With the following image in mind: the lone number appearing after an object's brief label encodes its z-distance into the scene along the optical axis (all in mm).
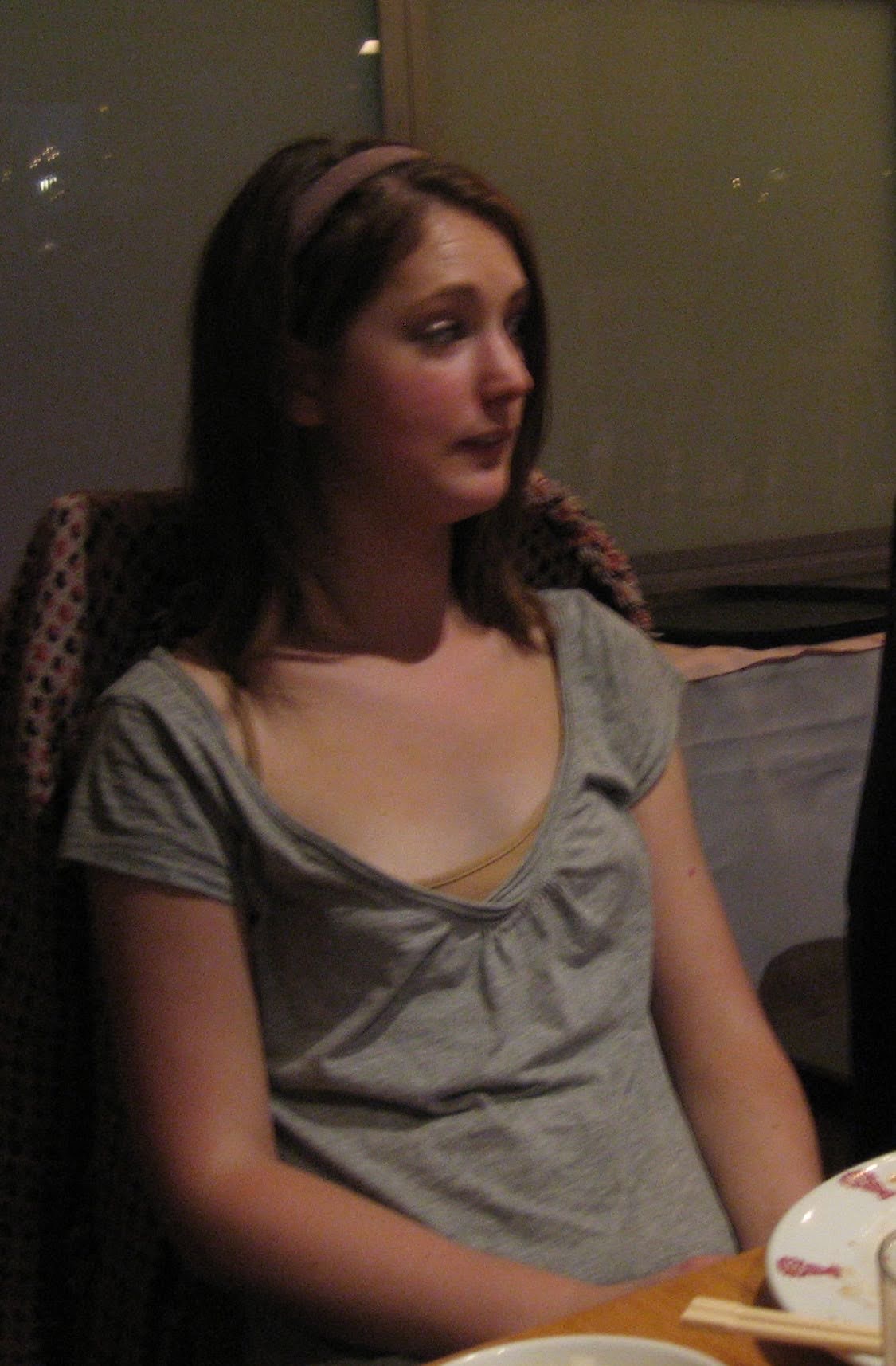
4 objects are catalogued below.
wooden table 618
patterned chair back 1067
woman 955
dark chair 1104
